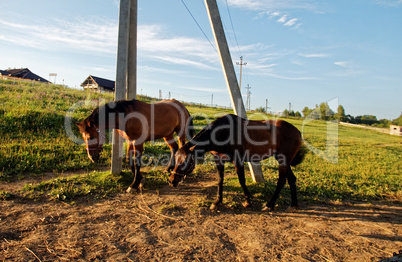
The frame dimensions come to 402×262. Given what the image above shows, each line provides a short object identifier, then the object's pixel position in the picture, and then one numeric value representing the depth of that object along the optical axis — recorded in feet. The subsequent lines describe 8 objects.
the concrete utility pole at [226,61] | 18.85
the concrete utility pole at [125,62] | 18.21
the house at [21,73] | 152.56
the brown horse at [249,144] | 14.42
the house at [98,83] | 147.97
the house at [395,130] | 108.13
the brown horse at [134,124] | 15.48
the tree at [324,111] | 164.76
